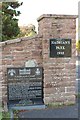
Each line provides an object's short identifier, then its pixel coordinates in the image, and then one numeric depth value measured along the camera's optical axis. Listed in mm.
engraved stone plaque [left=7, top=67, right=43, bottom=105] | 5352
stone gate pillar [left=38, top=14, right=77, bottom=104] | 5668
